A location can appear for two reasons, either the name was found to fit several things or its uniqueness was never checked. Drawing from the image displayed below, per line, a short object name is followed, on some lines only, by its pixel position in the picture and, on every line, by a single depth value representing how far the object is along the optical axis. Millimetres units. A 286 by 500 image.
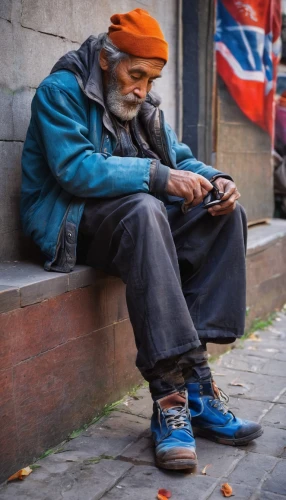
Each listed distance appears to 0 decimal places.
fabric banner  5121
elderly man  2656
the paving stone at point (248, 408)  3294
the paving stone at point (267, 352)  4355
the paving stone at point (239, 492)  2453
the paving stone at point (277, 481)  2525
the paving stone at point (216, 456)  2672
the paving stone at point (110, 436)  2812
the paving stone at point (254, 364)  4051
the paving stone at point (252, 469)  2592
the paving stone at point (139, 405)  3236
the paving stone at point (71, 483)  2420
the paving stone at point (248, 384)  3607
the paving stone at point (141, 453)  2734
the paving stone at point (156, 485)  2449
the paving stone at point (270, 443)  2875
